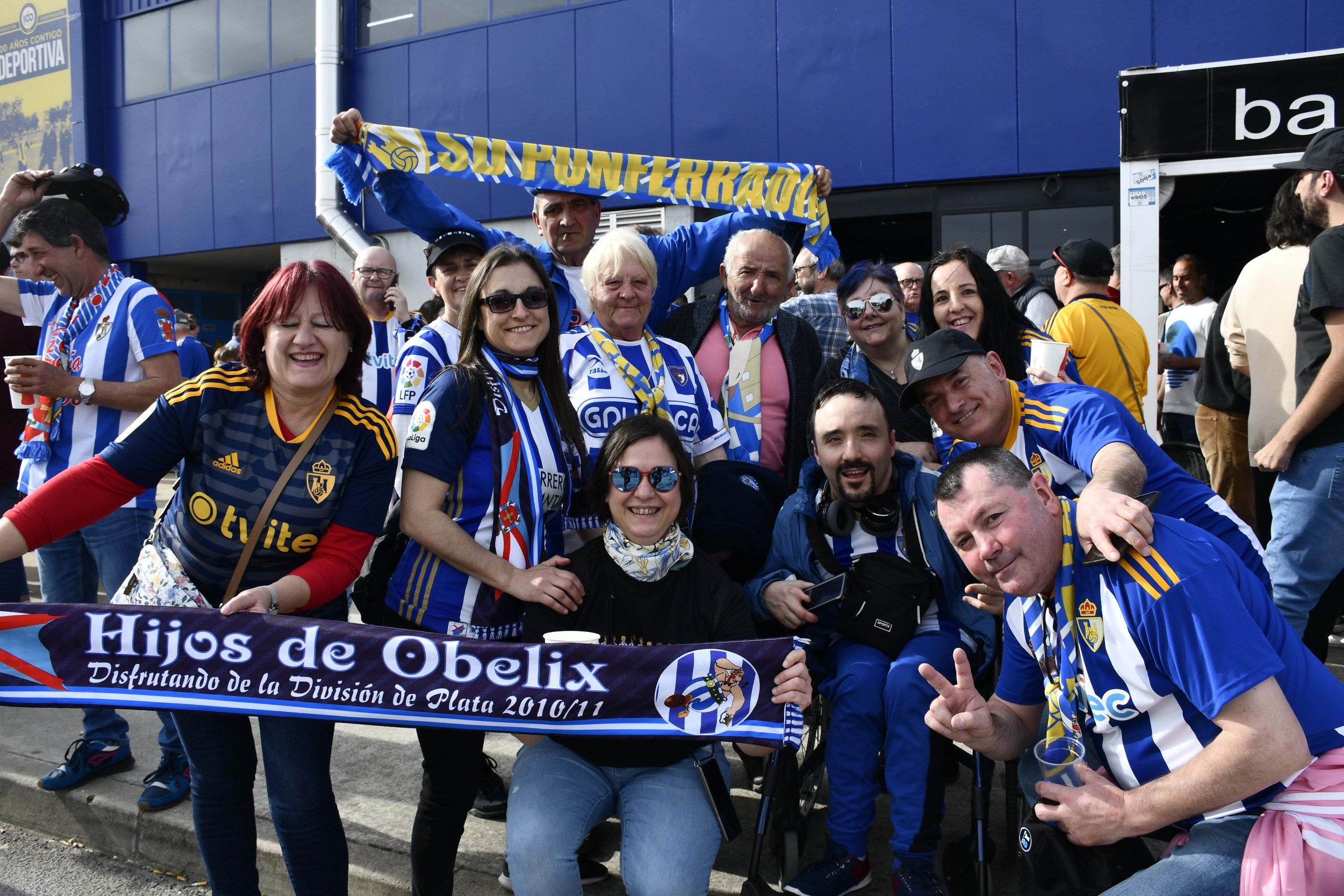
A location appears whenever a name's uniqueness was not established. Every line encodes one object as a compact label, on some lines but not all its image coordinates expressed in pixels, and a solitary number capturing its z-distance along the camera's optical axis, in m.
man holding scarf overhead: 4.07
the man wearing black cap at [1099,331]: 4.36
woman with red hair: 2.48
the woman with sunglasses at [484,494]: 2.64
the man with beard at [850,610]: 2.76
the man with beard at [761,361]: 3.73
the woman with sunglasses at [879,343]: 3.71
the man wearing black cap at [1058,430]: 2.49
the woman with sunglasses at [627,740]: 2.46
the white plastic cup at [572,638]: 2.49
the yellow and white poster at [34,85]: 18.25
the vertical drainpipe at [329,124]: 14.30
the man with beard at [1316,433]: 3.15
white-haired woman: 3.26
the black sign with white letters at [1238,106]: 5.14
